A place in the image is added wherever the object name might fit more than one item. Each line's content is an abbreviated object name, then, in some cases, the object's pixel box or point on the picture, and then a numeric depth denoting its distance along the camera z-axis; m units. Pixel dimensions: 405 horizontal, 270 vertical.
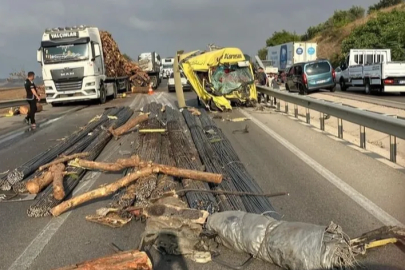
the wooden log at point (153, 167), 6.62
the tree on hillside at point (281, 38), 95.62
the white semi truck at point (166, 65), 66.62
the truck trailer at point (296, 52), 45.38
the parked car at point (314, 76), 27.78
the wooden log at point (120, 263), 3.95
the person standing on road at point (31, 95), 16.86
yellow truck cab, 18.86
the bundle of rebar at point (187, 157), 5.72
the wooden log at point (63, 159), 8.18
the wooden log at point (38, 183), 7.16
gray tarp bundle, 4.01
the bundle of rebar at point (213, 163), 5.80
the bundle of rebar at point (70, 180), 6.19
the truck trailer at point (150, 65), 43.34
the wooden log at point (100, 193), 6.09
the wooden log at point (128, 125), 12.51
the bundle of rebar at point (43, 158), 7.71
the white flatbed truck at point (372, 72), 24.33
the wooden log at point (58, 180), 6.54
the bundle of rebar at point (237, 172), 5.77
